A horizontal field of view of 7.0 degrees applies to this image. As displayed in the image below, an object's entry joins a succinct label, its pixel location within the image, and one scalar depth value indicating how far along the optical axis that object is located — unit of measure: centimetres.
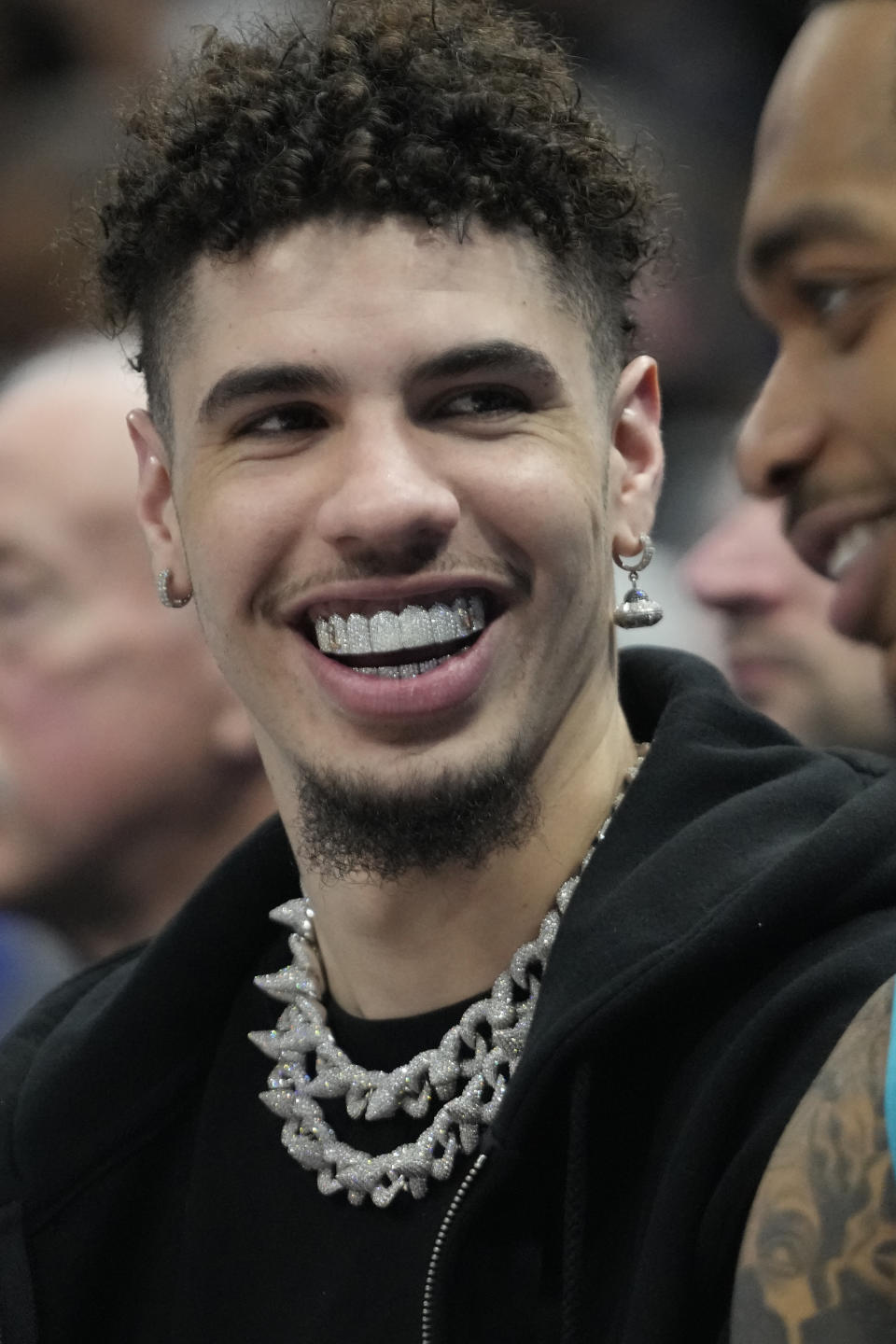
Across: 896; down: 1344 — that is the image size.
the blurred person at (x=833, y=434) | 212
